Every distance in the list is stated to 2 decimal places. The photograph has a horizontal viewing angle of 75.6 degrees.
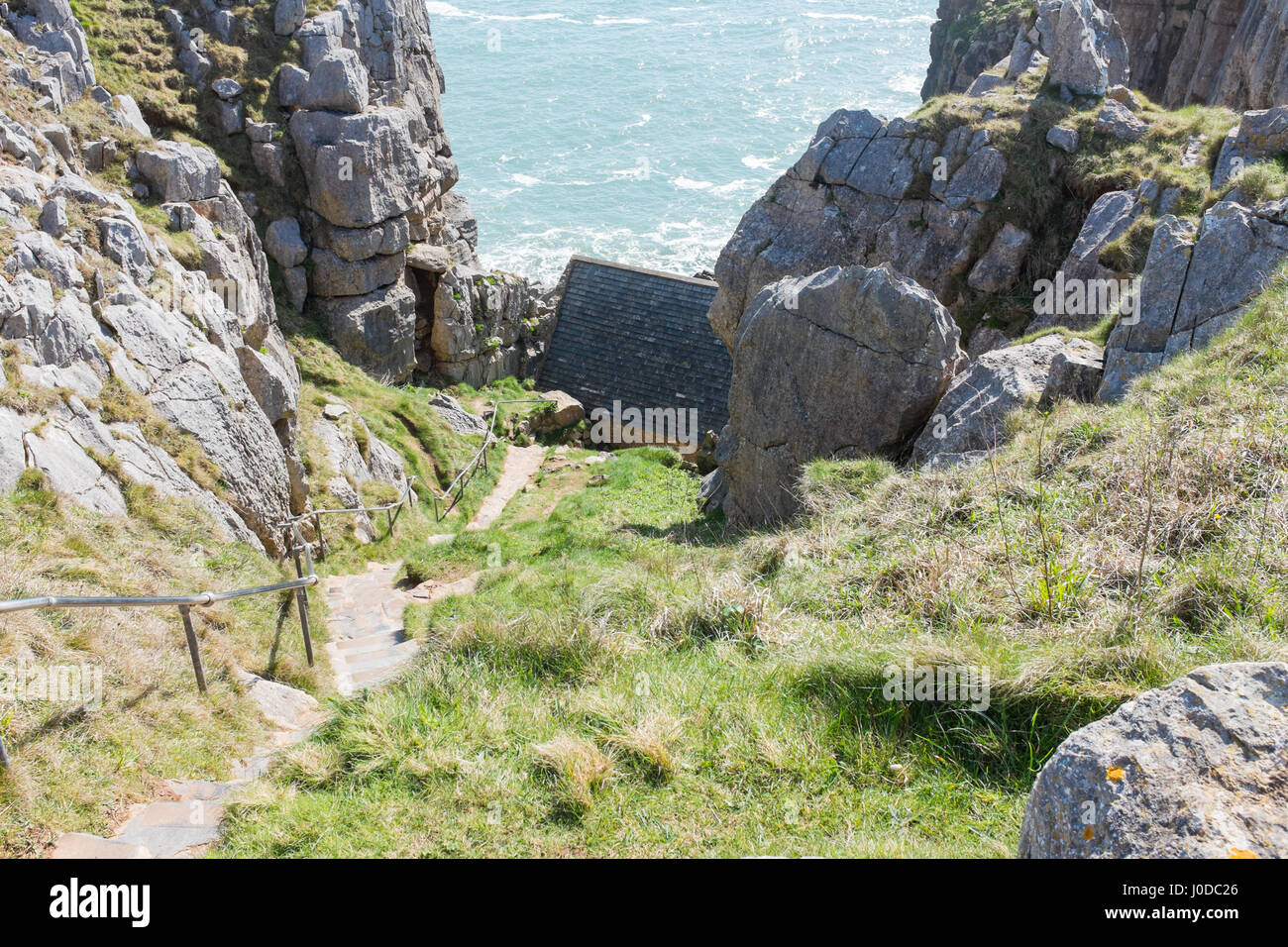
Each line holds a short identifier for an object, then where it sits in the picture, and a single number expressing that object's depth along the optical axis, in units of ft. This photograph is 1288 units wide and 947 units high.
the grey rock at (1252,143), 44.47
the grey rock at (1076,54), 65.67
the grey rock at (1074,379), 37.68
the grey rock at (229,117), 70.74
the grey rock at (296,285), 71.36
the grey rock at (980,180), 63.63
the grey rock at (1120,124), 63.16
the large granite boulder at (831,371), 42.55
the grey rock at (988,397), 37.78
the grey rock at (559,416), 84.58
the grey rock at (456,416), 75.61
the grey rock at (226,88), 70.18
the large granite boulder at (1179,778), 10.84
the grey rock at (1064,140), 63.31
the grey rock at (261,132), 71.26
